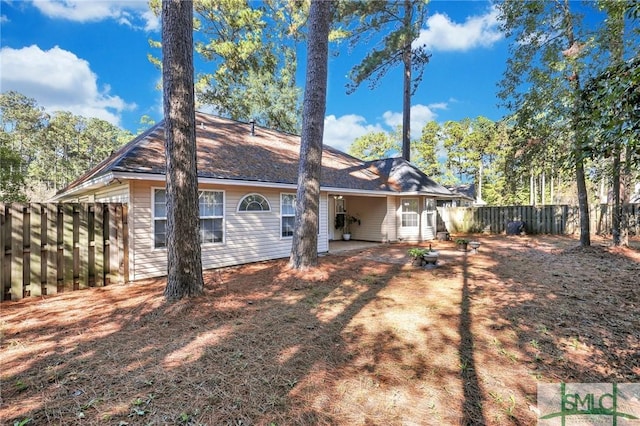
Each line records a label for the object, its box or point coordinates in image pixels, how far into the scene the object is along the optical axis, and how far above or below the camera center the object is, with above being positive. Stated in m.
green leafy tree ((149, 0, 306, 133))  17.36 +10.45
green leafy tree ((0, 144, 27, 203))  12.50 +1.59
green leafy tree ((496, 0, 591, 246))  8.31 +5.15
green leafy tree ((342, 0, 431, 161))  12.22 +8.67
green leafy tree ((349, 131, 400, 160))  37.47 +9.29
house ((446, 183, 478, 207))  25.47 +2.13
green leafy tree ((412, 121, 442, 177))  31.88 +7.42
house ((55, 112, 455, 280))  6.57 +0.57
